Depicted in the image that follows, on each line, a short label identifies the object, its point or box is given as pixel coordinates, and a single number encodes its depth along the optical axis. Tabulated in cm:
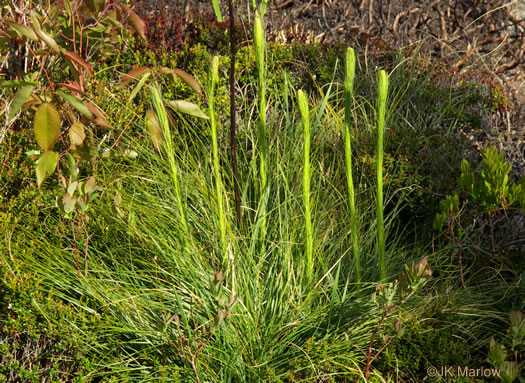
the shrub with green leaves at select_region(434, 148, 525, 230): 272
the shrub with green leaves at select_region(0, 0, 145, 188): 255
